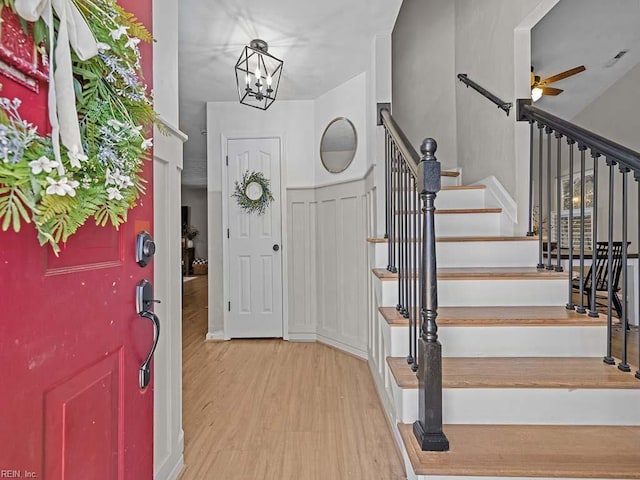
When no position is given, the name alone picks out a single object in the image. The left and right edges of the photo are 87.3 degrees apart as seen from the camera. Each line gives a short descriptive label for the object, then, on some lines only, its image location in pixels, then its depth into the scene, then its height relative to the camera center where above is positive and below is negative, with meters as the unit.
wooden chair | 3.37 -0.38
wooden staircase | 1.14 -0.59
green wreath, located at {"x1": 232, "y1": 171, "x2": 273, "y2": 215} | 3.55 +0.49
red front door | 0.63 -0.27
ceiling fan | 3.51 +1.67
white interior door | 3.56 -0.08
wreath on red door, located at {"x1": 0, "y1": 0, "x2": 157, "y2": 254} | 0.58 +0.22
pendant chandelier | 2.43 +1.44
